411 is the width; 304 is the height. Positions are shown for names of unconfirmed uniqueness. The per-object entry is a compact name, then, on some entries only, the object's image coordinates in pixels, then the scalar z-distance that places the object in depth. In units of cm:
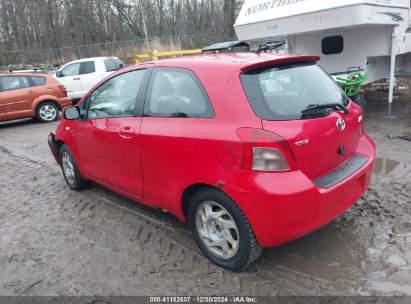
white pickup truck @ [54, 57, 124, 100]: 1419
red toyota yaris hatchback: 282
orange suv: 1102
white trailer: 726
